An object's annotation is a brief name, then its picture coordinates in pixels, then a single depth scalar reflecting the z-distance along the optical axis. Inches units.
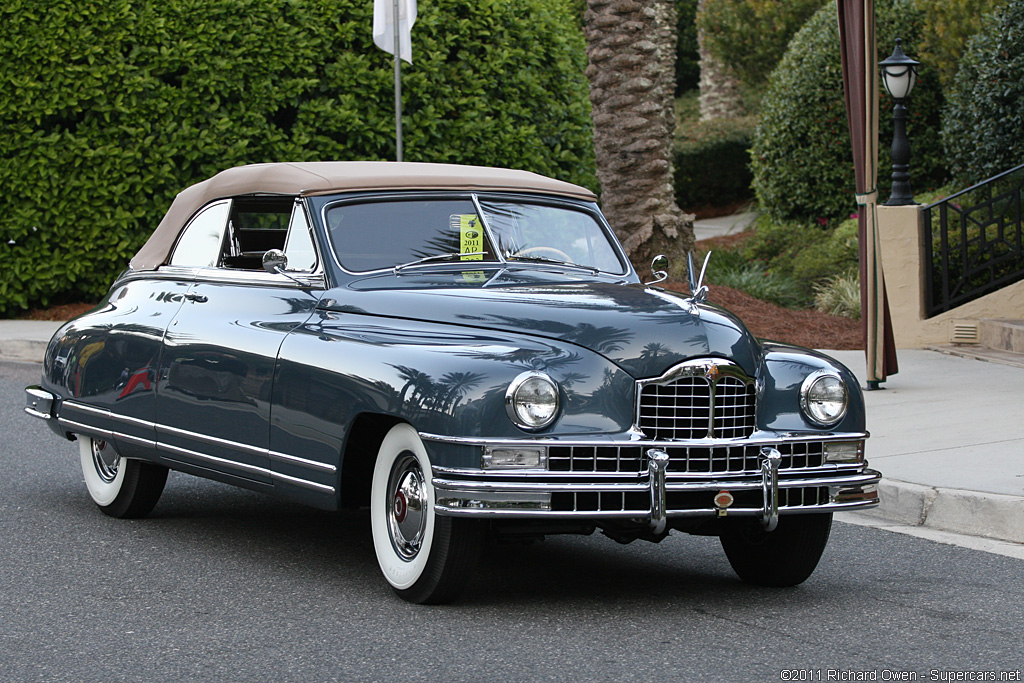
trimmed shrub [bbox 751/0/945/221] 800.9
